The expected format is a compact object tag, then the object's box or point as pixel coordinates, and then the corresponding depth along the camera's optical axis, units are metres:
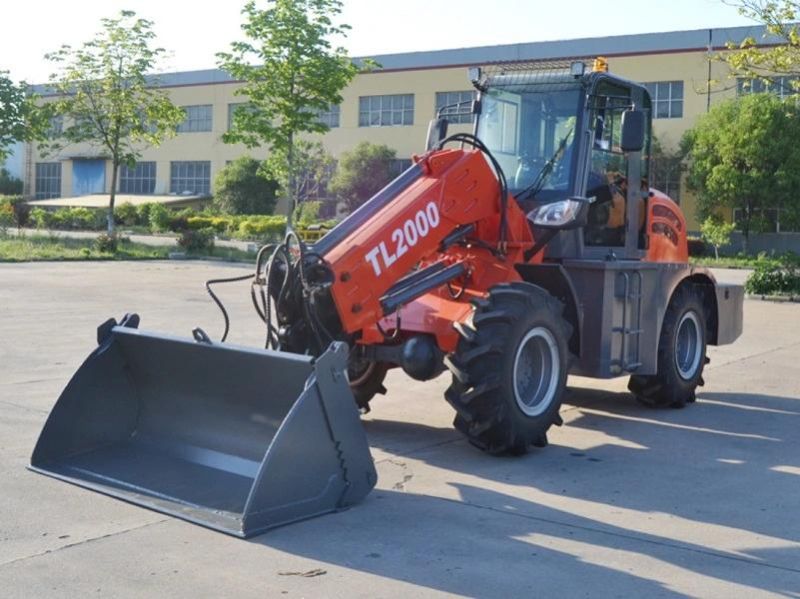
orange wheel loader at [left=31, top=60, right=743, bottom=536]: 6.70
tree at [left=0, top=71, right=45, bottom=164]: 37.25
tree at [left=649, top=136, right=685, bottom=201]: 46.69
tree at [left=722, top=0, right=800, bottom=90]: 19.38
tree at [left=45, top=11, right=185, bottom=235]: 36.69
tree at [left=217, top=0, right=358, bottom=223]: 33.41
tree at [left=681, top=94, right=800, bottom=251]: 42.00
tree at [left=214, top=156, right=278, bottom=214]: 56.03
